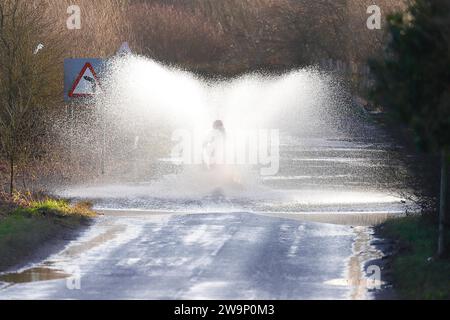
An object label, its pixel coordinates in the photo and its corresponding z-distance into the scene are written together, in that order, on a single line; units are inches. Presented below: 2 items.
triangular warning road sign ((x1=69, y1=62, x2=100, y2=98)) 1141.1
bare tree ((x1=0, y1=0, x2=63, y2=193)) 954.1
